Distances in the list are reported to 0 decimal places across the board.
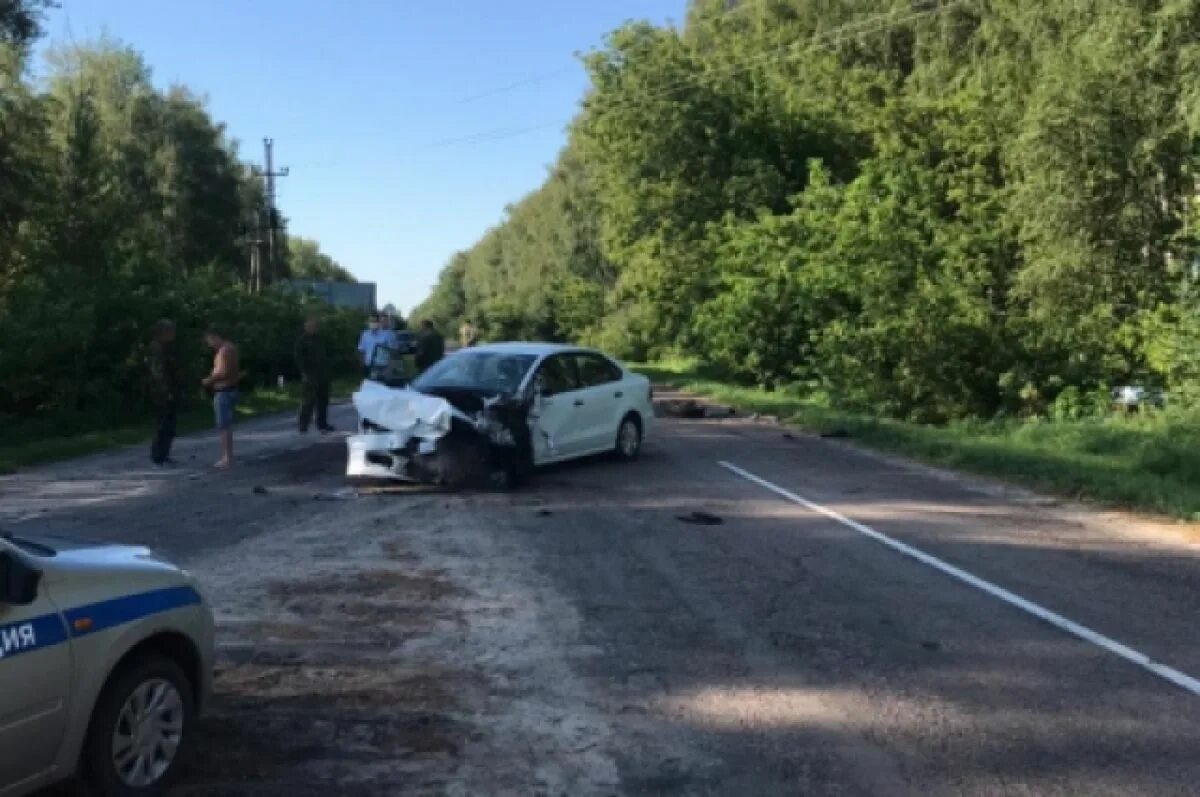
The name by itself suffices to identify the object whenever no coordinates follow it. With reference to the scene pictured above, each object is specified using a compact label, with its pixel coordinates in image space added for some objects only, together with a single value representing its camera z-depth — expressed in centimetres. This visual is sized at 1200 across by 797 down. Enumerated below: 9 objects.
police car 369
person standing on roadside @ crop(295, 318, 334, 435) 1783
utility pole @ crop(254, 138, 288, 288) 4972
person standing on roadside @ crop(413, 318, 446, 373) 1897
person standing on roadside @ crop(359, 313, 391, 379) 1895
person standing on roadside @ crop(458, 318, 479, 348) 2062
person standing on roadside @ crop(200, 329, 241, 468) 1469
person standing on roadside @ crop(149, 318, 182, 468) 1454
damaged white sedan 1239
